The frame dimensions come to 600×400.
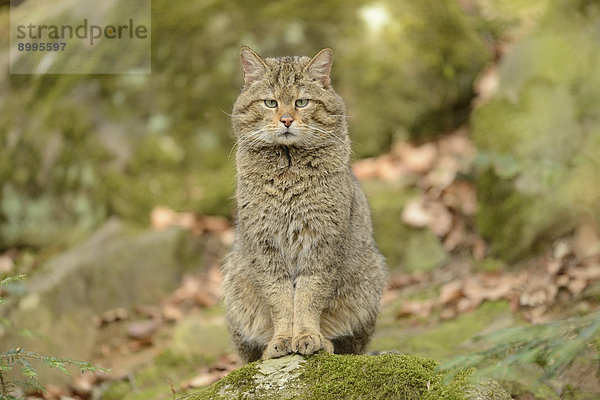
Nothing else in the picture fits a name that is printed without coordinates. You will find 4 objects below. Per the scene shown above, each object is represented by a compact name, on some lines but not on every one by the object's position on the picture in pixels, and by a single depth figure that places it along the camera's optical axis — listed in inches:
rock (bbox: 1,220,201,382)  472.1
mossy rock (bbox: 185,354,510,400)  249.6
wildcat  294.0
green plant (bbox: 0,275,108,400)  225.9
